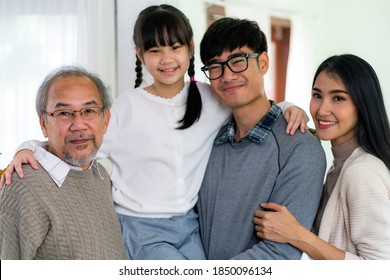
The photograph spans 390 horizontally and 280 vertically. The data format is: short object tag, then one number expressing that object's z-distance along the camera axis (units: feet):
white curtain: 9.96
